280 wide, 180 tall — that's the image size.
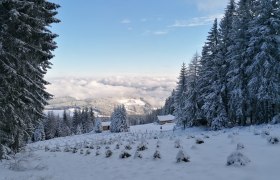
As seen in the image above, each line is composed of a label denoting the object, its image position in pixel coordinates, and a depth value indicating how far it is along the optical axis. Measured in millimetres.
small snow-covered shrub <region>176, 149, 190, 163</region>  6868
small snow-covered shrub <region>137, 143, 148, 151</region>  9935
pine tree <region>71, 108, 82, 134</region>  72311
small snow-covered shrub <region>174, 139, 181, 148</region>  9524
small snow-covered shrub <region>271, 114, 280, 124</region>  16715
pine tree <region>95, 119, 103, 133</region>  58419
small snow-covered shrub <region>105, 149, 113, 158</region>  10319
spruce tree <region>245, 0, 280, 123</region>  18342
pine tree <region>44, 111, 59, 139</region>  63682
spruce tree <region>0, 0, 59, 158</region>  8222
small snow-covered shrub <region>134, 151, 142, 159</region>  8556
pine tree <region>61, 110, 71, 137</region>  68586
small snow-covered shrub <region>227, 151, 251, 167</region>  5603
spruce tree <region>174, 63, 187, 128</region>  40955
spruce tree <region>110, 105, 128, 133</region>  52204
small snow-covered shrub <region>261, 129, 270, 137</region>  9014
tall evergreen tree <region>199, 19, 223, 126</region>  23128
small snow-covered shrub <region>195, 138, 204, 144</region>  9533
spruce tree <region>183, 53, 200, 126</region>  26519
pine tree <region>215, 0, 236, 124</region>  23166
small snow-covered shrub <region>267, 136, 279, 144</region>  7377
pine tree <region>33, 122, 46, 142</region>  55903
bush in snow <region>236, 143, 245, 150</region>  7174
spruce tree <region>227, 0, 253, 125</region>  20649
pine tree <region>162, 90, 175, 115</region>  72349
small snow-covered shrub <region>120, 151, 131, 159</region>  9286
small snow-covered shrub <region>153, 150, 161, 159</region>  7905
